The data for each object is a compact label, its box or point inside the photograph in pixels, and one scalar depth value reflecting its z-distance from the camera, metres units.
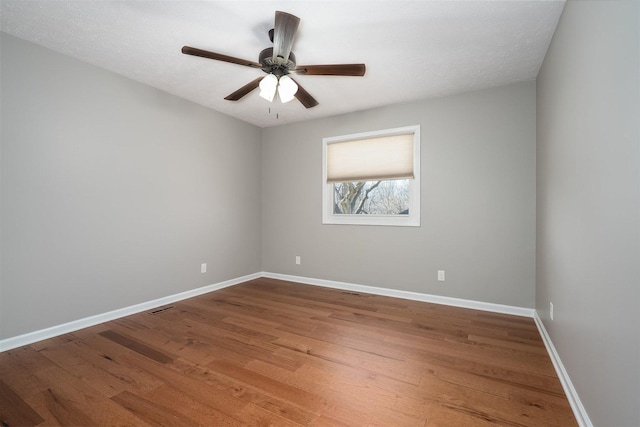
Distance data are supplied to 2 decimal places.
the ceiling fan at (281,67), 1.81
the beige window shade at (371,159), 3.54
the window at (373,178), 3.51
